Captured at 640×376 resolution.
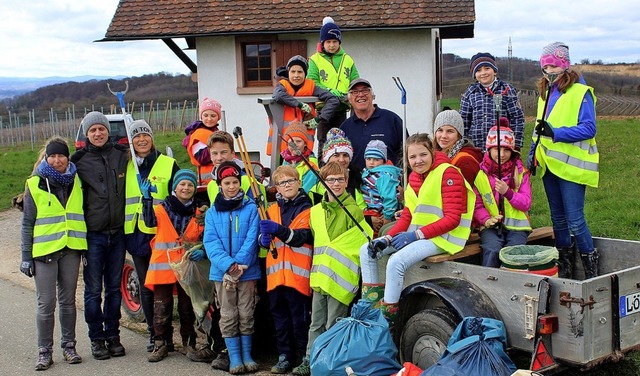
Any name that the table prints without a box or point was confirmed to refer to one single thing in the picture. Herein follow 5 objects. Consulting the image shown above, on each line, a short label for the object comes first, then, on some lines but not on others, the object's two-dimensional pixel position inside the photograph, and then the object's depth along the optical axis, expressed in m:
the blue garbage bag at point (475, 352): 4.11
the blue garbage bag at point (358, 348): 4.75
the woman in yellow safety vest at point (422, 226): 4.97
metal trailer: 4.14
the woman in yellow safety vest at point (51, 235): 5.99
